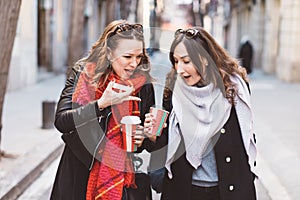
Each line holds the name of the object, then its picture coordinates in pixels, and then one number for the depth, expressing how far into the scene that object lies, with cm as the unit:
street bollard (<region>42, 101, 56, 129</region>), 883
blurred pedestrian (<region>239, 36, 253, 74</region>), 2209
